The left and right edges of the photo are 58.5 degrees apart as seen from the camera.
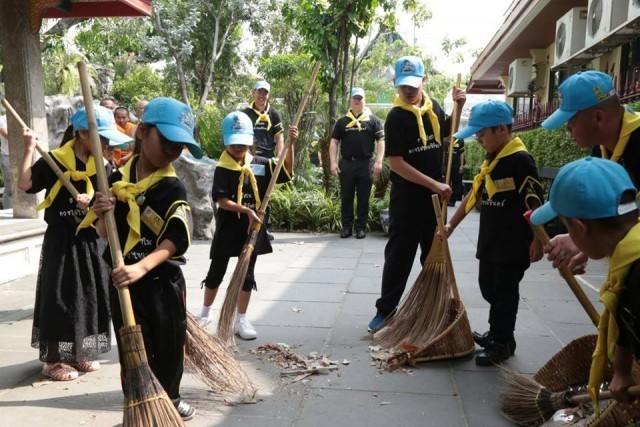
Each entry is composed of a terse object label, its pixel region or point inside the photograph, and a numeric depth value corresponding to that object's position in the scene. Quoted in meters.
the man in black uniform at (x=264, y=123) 7.57
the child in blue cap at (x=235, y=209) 4.03
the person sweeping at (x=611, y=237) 1.71
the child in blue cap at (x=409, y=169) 3.95
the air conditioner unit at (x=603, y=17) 7.21
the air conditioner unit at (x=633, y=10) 6.33
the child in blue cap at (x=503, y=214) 3.42
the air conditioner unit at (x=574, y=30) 8.99
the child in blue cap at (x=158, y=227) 2.47
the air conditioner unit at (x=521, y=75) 13.43
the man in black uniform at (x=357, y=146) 8.12
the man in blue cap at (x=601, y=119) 2.59
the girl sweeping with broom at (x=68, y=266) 3.36
